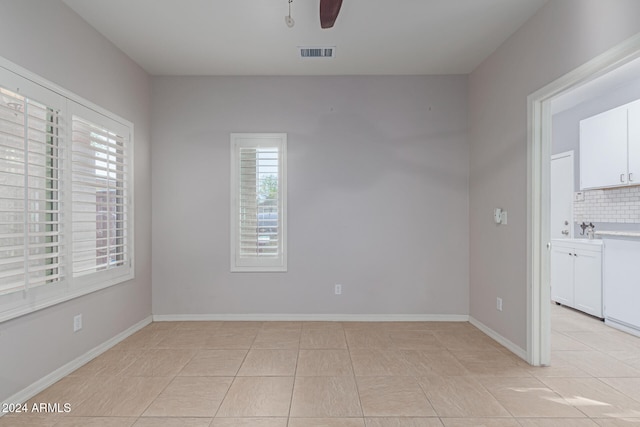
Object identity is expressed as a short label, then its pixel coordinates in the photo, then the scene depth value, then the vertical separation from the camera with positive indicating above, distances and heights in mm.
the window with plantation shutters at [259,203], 4328 +117
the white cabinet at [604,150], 4254 +804
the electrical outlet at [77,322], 2959 -924
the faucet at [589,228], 4695 -209
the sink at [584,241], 4406 -365
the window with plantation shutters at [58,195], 2328 +139
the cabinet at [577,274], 4328 -805
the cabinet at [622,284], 3807 -787
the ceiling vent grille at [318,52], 3650 +1673
